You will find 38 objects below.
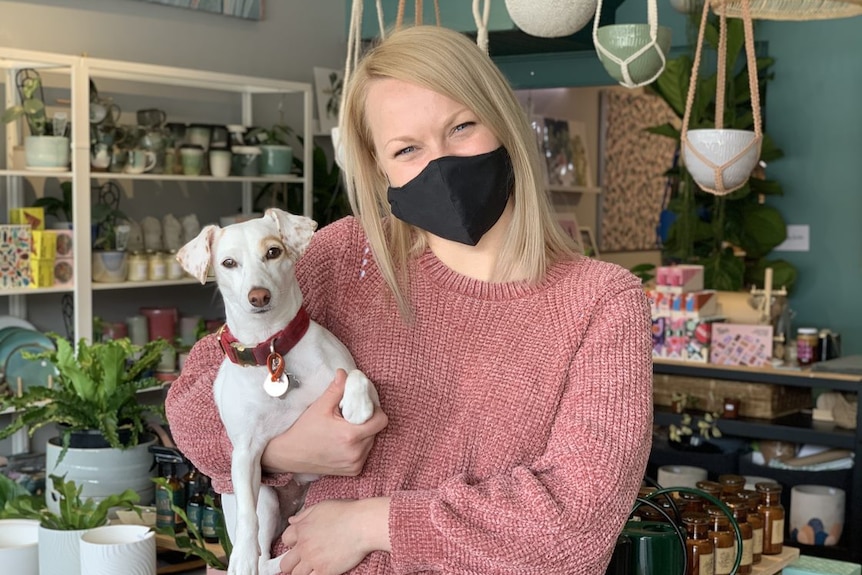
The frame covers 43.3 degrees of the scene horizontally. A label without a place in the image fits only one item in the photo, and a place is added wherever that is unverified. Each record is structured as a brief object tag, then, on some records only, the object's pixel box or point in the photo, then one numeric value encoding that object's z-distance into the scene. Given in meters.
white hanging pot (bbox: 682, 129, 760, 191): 3.25
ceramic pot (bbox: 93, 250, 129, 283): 4.47
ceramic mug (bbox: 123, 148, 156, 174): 4.55
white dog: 1.40
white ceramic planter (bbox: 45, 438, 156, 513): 2.39
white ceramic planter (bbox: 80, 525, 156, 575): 1.85
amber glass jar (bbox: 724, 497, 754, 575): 2.14
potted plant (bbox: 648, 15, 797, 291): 5.30
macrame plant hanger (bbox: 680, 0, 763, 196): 3.18
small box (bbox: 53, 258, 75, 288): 4.33
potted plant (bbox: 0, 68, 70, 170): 4.22
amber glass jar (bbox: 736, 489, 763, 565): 2.20
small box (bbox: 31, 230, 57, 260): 4.19
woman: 1.31
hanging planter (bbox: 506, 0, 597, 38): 3.09
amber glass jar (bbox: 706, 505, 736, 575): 2.02
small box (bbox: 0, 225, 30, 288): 4.12
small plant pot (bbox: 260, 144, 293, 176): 5.21
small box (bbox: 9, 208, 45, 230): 4.25
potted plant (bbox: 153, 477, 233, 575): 1.92
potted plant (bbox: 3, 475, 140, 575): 1.94
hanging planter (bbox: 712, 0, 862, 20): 3.56
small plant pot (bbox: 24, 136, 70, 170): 4.22
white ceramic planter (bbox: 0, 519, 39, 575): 1.93
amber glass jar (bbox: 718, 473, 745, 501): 2.37
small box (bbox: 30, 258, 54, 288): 4.21
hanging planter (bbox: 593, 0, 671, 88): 3.22
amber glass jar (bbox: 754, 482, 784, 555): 2.27
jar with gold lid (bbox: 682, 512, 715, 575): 1.97
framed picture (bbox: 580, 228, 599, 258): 6.87
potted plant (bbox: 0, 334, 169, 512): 2.40
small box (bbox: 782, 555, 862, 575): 2.28
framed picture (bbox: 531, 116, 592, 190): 6.70
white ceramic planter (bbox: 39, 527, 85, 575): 1.94
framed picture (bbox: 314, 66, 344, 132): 6.06
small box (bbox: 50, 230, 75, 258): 4.34
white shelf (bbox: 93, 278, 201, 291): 4.46
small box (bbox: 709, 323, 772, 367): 4.08
